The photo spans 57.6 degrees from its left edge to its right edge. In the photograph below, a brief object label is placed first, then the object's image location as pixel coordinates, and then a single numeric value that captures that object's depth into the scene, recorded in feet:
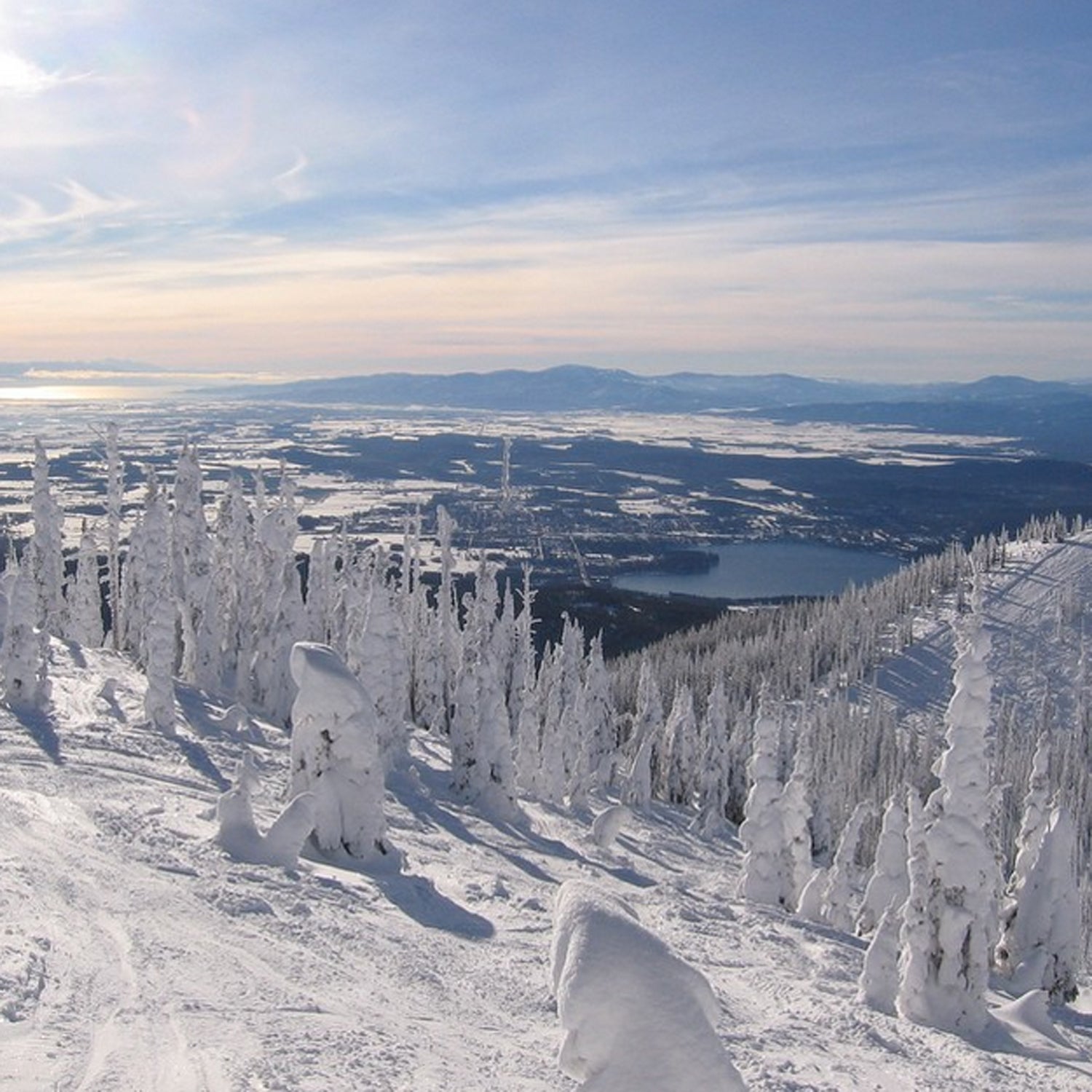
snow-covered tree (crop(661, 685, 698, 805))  241.55
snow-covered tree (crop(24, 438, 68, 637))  178.40
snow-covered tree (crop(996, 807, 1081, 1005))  106.32
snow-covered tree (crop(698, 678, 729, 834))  220.84
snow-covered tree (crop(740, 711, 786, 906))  121.60
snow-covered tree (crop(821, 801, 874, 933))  115.55
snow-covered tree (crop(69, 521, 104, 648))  217.77
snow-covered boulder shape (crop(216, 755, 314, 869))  61.87
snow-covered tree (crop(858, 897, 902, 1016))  69.62
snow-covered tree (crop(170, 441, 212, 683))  147.74
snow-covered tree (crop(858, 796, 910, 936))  103.19
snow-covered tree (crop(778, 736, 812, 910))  125.70
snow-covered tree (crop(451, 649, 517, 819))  120.47
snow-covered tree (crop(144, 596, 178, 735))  102.83
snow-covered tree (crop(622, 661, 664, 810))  195.52
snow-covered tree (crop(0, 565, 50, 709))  100.27
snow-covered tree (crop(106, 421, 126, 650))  188.44
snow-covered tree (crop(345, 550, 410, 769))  117.39
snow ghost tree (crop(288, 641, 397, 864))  68.69
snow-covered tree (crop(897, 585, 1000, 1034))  68.95
